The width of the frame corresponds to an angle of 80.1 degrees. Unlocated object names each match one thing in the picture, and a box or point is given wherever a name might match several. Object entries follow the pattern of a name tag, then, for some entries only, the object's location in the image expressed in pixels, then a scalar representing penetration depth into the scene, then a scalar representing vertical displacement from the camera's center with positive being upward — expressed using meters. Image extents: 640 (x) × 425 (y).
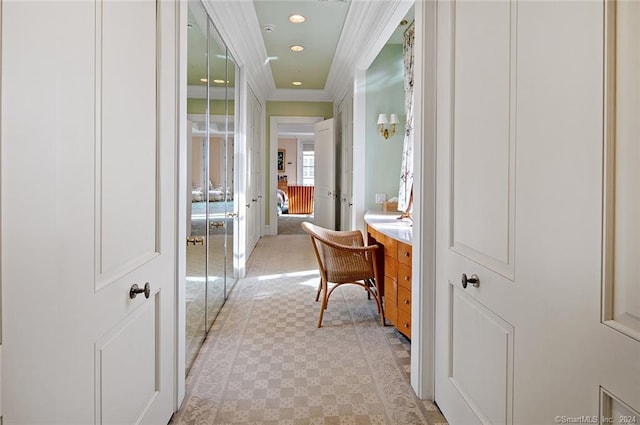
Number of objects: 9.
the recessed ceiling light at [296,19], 3.77 +1.84
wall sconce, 4.25 +0.89
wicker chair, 2.95 -0.50
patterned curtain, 3.84 +0.66
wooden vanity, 2.52 -0.48
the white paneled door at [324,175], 6.54 +0.48
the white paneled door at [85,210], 0.71 -0.02
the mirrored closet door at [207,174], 2.33 +0.20
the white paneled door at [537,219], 0.79 -0.04
